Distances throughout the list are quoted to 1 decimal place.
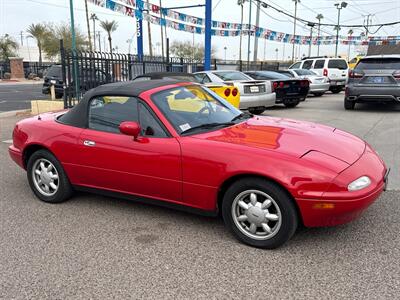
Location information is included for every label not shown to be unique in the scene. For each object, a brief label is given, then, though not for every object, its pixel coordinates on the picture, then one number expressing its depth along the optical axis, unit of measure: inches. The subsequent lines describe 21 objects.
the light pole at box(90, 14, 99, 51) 2862.9
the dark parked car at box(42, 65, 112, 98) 425.7
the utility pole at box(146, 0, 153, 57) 1470.1
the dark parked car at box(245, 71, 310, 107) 511.8
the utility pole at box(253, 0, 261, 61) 1153.2
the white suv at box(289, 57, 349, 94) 773.9
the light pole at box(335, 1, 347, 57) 1787.4
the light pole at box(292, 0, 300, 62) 2198.6
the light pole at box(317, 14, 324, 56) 2937.3
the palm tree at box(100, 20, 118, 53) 2364.7
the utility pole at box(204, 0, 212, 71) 591.8
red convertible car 127.1
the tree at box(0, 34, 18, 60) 2244.8
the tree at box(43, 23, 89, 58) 2137.1
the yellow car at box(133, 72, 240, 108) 350.3
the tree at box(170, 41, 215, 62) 3360.0
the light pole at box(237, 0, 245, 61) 2065.7
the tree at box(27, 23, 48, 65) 2145.7
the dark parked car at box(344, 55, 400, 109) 445.4
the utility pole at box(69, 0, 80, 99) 409.4
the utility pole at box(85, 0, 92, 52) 1705.5
